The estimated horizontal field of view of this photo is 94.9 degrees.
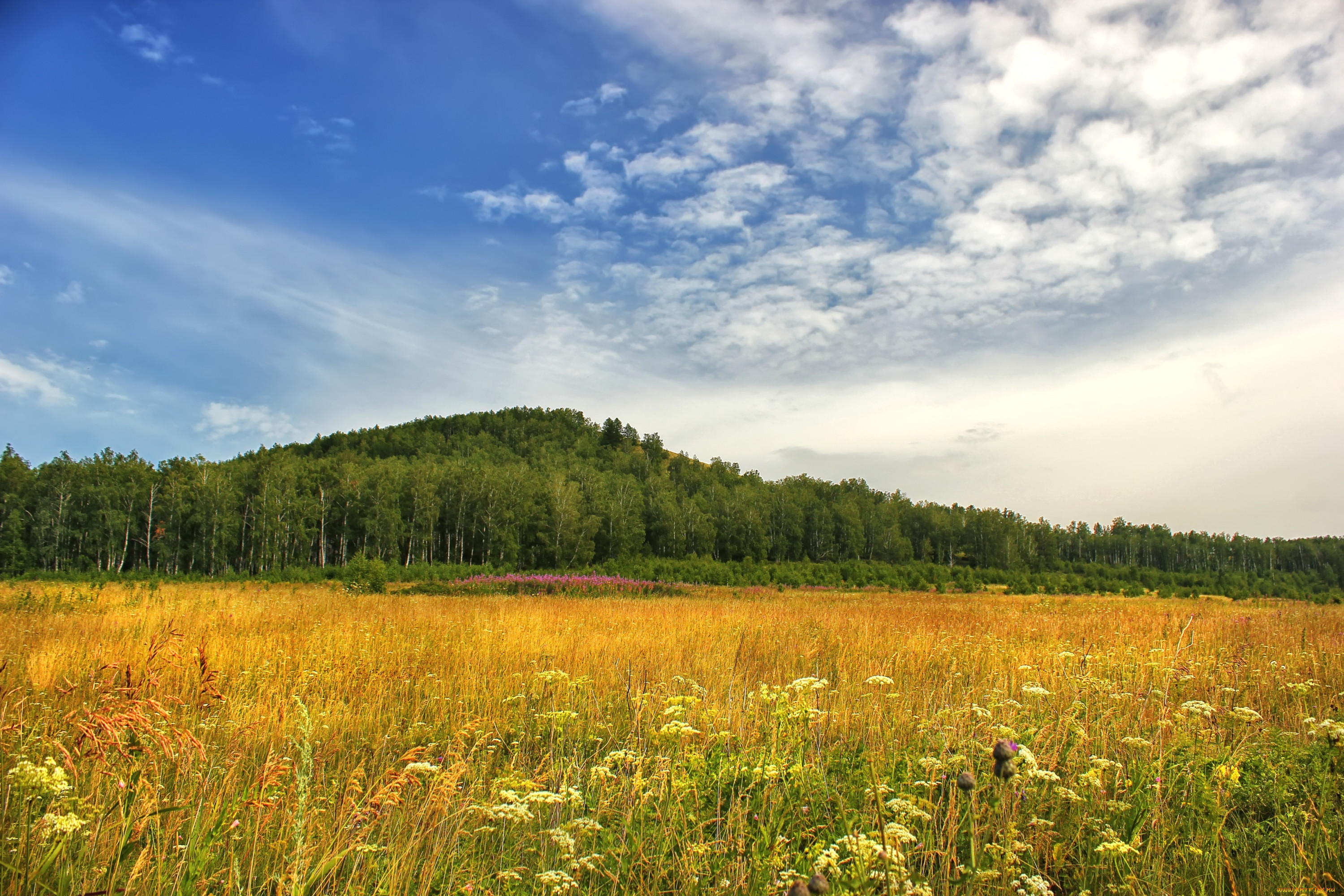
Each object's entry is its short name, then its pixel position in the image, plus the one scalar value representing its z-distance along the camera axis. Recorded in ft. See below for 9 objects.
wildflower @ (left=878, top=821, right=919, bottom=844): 7.34
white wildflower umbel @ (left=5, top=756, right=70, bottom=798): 8.82
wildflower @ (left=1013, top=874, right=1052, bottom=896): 8.05
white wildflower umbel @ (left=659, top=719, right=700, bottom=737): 11.67
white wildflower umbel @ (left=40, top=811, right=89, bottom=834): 7.91
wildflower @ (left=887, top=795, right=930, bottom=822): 8.95
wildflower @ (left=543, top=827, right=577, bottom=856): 8.74
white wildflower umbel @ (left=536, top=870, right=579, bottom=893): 7.55
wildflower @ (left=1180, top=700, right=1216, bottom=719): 15.22
